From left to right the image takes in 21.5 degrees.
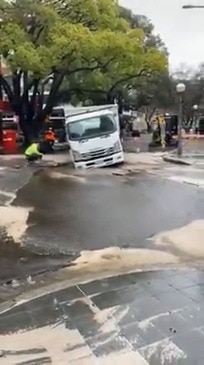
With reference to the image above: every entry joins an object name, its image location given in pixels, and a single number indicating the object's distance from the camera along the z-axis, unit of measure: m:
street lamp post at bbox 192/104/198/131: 65.53
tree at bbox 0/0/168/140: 32.69
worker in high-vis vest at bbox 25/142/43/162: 26.53
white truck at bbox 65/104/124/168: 23.98
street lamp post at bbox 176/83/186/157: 29.27
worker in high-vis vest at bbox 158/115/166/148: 40.69
